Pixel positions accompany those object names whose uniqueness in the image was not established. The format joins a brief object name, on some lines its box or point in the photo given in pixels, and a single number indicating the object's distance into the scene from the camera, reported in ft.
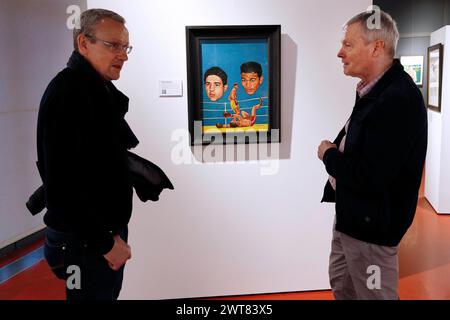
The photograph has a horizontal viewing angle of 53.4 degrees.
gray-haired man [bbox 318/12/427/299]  5.32
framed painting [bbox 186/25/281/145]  9.15
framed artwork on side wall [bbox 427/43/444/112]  15.65
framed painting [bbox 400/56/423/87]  26.50
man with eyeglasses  4.57
